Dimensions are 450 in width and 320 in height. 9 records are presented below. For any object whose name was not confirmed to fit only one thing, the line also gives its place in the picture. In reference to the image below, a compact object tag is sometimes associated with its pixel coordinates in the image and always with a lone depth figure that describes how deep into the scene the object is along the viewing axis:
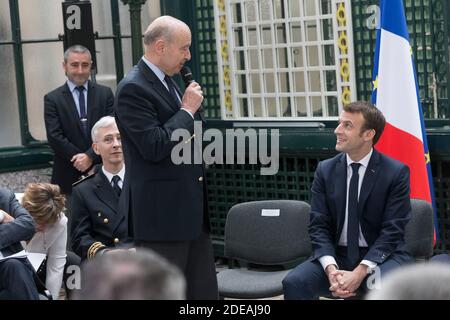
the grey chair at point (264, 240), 11.22
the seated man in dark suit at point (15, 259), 10.52
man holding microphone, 9.09
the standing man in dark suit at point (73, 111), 14.40
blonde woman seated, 11.51
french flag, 12.44
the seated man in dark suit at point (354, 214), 10.17
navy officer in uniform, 11.05
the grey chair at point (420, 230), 10.53
